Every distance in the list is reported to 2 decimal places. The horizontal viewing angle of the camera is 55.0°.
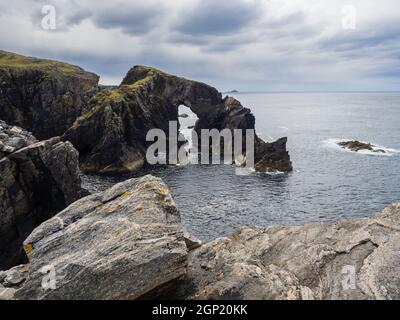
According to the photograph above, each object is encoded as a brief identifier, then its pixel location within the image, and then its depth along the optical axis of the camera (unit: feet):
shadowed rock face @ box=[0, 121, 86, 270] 138.62
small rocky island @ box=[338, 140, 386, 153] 418.31
